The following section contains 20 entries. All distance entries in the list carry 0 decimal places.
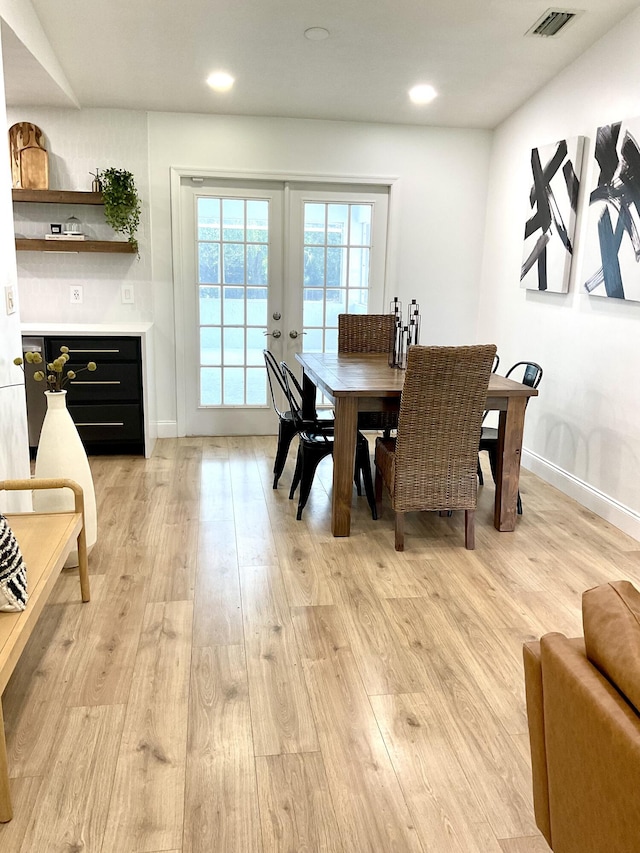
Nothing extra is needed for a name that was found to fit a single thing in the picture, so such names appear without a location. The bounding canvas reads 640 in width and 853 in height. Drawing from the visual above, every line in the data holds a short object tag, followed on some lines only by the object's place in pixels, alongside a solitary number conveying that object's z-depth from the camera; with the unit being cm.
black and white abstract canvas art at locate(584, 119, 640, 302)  341
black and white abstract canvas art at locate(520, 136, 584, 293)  402
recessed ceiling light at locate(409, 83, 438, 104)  453
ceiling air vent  357
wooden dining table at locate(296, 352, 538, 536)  325
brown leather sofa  108
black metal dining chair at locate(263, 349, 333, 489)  391
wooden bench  167
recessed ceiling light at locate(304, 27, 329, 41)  379
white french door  512
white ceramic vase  280
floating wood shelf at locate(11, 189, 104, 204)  457
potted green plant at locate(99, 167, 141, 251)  464
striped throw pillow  182
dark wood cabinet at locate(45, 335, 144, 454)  454
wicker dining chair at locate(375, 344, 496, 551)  301
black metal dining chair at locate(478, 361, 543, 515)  363
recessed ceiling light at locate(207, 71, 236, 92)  434
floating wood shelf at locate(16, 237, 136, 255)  469
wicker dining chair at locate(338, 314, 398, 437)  476
